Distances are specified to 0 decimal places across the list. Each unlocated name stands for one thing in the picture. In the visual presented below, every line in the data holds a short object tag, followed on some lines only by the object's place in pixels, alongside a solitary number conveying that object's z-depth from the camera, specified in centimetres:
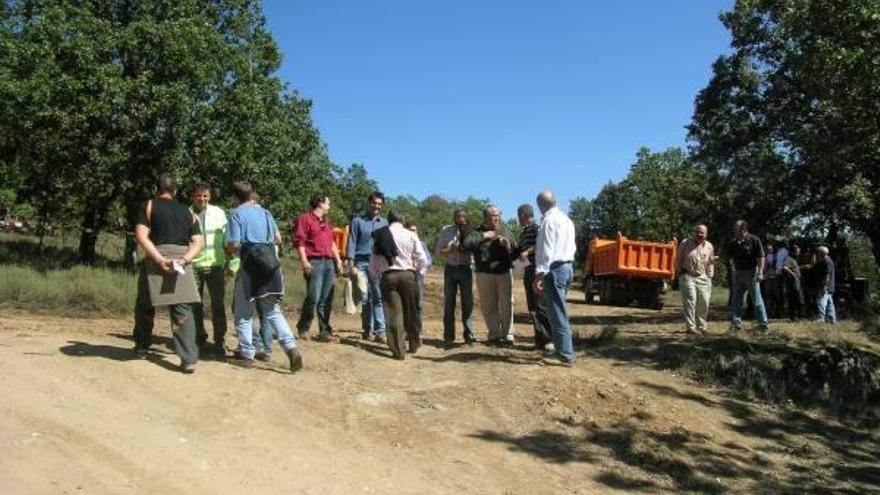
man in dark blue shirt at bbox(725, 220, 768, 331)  1145
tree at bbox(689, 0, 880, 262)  1600
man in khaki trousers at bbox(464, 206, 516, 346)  947
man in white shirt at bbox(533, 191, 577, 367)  819
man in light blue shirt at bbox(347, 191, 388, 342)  977
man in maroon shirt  906
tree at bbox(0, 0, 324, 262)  1705
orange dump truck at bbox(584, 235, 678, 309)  2312
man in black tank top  699
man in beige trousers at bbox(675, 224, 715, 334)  1145
